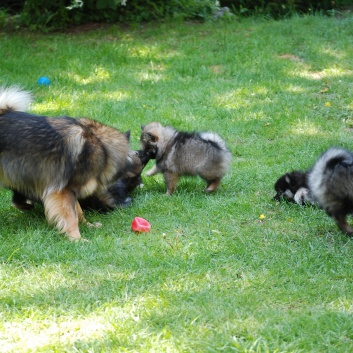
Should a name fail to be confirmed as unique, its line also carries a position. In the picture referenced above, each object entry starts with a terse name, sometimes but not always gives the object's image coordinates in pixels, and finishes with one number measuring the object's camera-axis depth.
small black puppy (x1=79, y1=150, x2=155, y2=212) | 6.72
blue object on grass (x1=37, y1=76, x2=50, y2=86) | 10.80
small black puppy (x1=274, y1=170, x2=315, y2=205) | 6.73
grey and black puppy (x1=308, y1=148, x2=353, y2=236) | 5.62
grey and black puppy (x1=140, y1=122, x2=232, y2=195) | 7.11
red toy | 6.12
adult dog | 5.92
